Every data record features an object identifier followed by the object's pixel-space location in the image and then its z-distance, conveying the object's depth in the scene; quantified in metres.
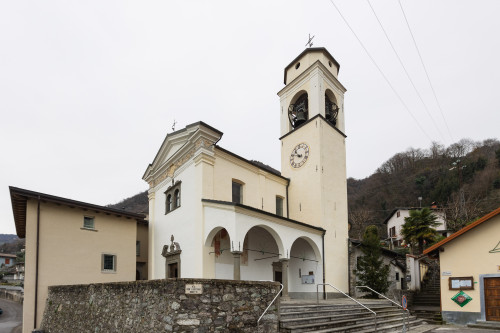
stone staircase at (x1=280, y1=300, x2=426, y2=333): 7.97
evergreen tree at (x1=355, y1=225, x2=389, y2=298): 15.92
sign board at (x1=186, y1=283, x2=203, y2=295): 6.14
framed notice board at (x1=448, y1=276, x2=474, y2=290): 11.81
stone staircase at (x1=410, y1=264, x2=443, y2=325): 13.11
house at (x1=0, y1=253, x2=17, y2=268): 64.50
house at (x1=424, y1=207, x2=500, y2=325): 11.39
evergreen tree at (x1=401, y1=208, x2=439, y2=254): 23.88
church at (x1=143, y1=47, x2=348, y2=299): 13.10
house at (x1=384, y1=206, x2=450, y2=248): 37.62
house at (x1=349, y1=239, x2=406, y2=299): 16.86
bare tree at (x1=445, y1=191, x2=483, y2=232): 28.50
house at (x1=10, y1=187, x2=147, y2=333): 13.30
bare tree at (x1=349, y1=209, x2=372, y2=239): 40.33
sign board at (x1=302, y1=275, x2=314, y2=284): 15.94
